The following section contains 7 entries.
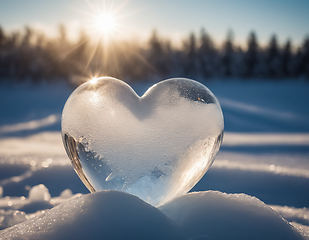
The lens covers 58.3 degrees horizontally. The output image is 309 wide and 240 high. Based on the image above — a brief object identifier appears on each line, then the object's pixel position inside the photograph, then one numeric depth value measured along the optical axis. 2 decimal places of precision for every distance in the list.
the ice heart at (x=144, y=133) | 1.29
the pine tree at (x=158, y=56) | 11.87
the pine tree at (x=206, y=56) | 12.21
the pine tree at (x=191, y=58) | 12.05
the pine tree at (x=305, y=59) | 11.52
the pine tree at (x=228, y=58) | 12.59
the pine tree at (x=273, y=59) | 12.27
